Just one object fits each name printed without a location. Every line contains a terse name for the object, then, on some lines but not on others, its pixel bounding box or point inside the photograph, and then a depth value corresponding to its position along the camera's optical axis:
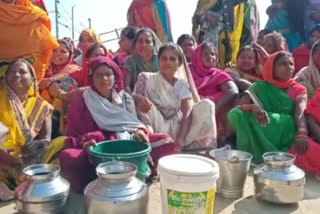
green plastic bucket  2.56
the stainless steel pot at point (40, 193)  2.34
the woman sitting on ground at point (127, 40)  5.09
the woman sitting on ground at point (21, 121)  2.96
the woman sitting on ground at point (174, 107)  3.61
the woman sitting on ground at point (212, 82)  4.27
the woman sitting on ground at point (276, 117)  3.44
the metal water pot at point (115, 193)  2.15
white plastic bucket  2.15
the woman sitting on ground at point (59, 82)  4.01
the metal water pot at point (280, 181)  2.64
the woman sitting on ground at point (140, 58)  4.36
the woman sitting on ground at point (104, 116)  3.20
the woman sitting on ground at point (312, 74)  4.21
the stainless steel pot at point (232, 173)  2.79
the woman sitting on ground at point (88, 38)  5.43
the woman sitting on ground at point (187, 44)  5.10
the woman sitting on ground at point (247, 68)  4.63
